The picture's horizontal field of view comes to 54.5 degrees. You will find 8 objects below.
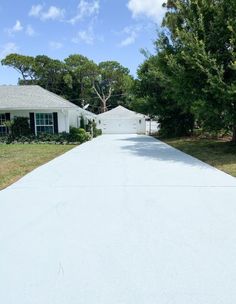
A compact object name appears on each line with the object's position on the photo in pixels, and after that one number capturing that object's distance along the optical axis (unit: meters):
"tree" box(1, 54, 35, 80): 34.65
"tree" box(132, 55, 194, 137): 18.64
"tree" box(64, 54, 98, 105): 36.23
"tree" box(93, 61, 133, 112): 38.17
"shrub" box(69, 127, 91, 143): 15.38
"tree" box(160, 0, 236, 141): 8.51
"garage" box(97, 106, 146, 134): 27.41
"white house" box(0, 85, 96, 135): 15.31
